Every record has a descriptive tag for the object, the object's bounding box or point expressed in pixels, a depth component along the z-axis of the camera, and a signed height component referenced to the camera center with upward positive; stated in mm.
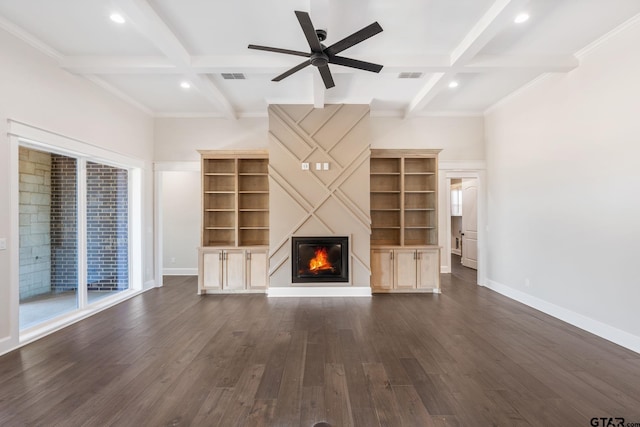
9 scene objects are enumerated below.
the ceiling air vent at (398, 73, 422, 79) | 4117 +2039
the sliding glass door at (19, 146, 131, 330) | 3443 -210
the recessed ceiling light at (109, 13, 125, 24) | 2904 +2051
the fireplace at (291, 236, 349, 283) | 5027 -751
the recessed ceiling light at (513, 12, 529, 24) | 2871 +2004
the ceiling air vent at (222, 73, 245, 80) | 4132 +2064
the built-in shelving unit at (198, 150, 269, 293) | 5203 -56
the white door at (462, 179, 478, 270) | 7508 -208
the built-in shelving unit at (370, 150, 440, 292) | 5223 -2
